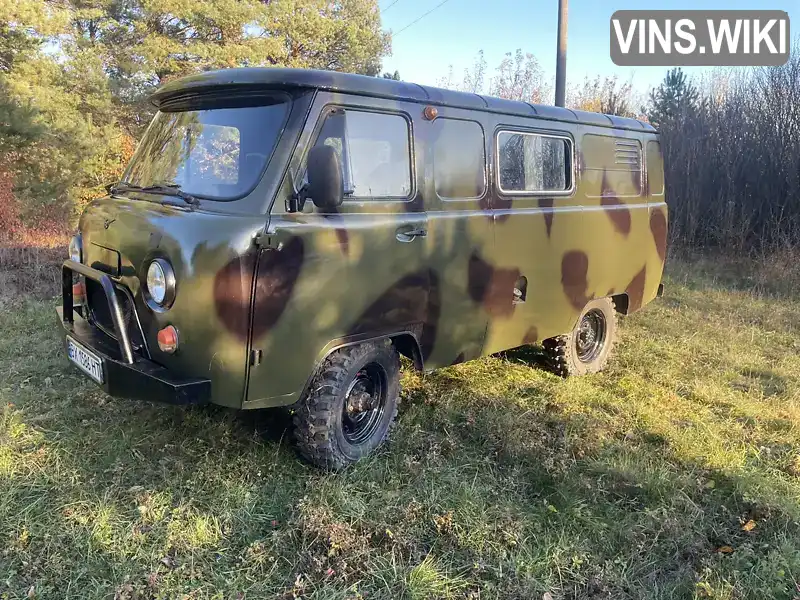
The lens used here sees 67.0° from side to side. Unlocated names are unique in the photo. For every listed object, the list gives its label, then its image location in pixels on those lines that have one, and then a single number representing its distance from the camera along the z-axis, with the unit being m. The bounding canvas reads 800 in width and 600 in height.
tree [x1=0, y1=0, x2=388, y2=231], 11.82
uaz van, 3.18
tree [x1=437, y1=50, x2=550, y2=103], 19.27
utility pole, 10.91
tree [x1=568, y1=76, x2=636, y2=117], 17.62
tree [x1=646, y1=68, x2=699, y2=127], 14.99
